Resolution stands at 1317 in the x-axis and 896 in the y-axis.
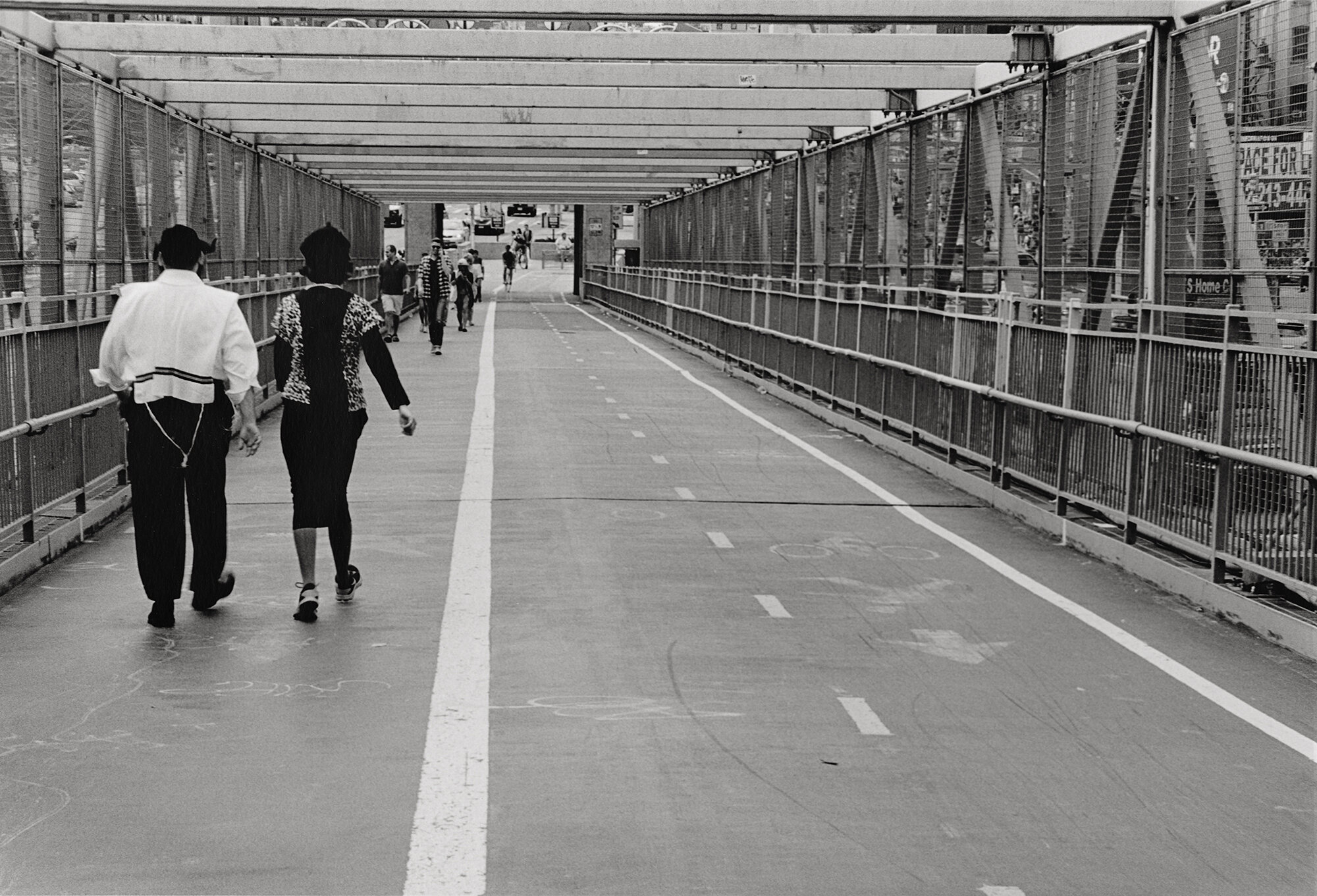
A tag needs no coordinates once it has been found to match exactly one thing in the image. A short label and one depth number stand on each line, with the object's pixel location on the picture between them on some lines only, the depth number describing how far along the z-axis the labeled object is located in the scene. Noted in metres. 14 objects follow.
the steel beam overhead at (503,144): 32.78
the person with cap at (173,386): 8.58
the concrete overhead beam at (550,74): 22.31
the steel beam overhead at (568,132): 31.20
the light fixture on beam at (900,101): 23.27
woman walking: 8.84
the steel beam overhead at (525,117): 27.17
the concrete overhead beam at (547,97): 24.59
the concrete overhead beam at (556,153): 36.09
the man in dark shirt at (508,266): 92.19
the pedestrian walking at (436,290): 33.66
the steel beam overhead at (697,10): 13.28
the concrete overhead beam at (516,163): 39.03
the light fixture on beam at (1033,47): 17.14
